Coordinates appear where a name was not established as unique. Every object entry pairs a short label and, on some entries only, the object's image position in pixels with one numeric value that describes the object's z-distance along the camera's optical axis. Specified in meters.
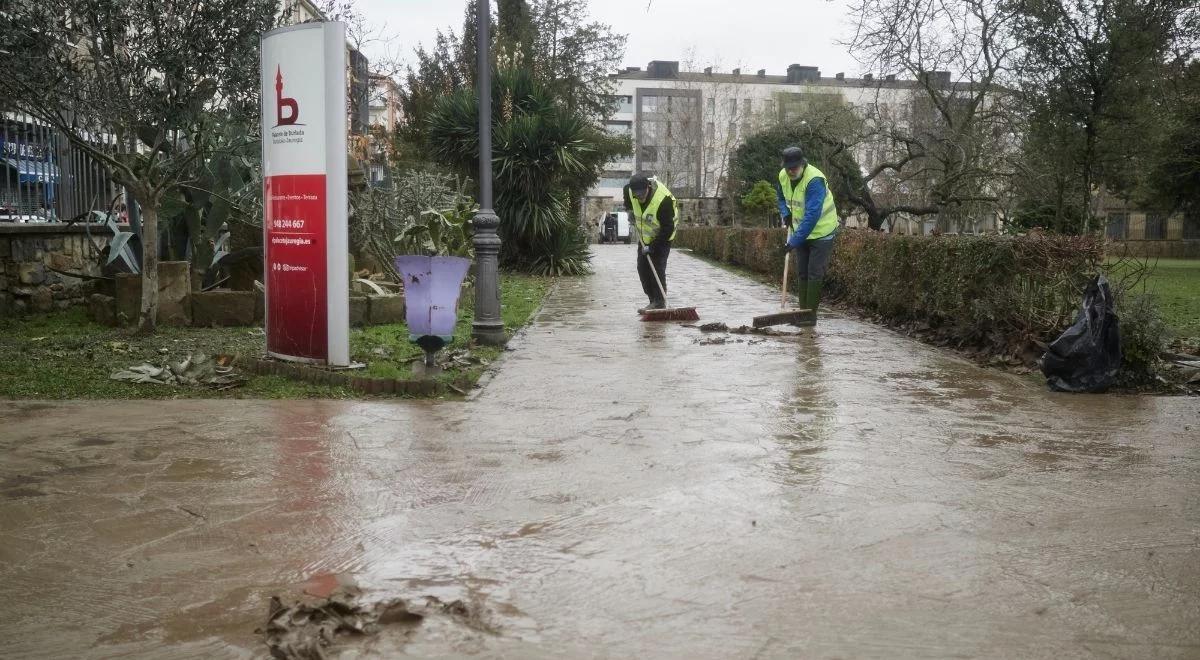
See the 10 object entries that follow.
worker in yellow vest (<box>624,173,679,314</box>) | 13.75
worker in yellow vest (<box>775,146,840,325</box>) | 12.22
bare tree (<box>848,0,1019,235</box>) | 13.05
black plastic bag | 7.98
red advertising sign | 8.17
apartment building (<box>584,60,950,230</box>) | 76.12
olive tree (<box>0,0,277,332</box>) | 9.13
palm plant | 20.94
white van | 62.06
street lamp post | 10.02
